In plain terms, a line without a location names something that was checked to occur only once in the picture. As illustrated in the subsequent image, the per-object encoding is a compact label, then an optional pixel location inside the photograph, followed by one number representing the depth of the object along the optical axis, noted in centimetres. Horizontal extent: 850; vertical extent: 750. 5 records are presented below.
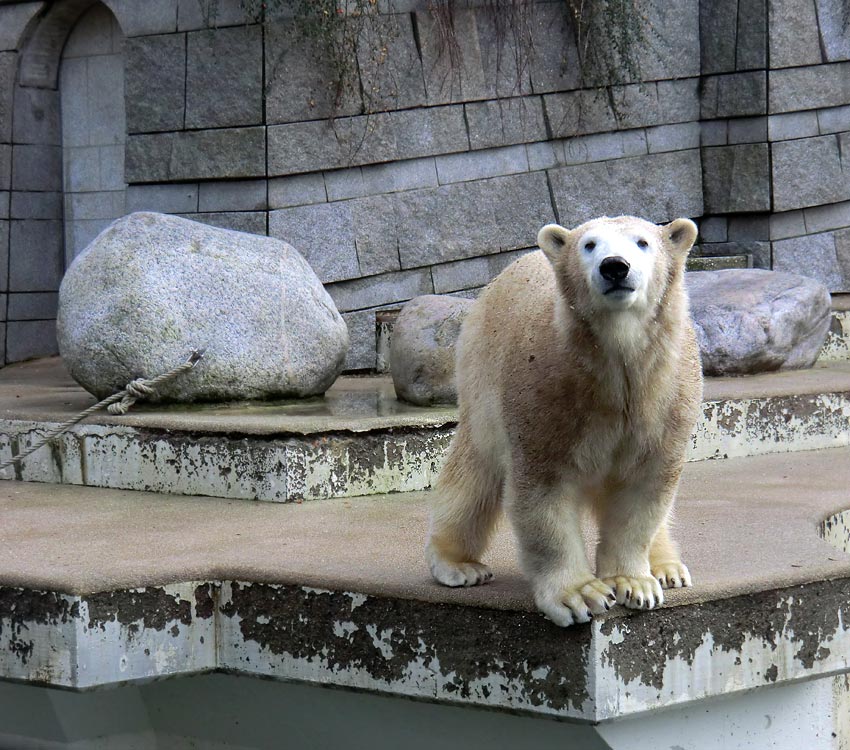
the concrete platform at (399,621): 532
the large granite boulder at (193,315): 934
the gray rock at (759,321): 1157
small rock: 970
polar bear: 453
